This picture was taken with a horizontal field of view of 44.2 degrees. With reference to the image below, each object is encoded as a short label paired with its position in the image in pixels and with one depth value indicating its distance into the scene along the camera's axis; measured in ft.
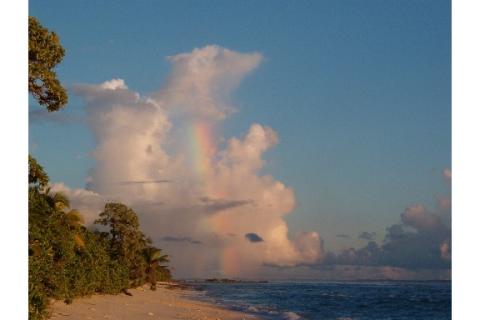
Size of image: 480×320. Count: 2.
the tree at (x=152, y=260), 146.41
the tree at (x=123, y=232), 122.11
